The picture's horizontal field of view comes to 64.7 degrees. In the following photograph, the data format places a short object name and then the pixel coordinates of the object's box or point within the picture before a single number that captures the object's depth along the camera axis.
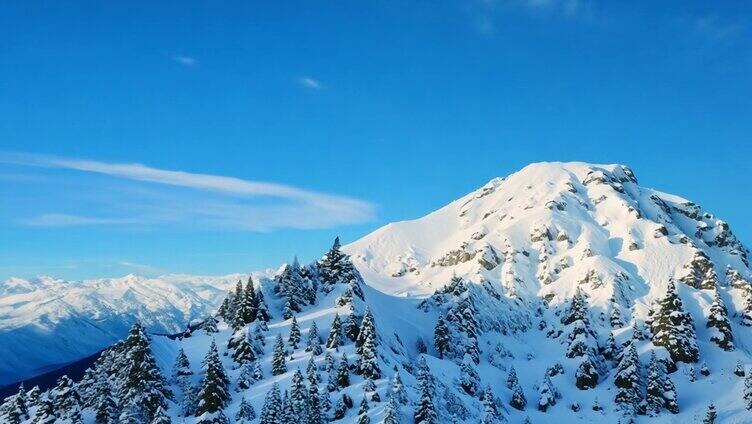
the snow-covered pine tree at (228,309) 101.94
